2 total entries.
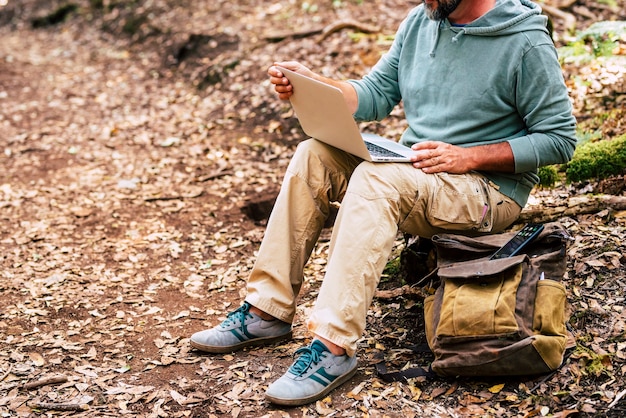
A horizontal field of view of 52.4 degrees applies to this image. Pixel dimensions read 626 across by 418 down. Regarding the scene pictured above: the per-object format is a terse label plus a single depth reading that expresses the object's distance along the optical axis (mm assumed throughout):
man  2986
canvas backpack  2768
